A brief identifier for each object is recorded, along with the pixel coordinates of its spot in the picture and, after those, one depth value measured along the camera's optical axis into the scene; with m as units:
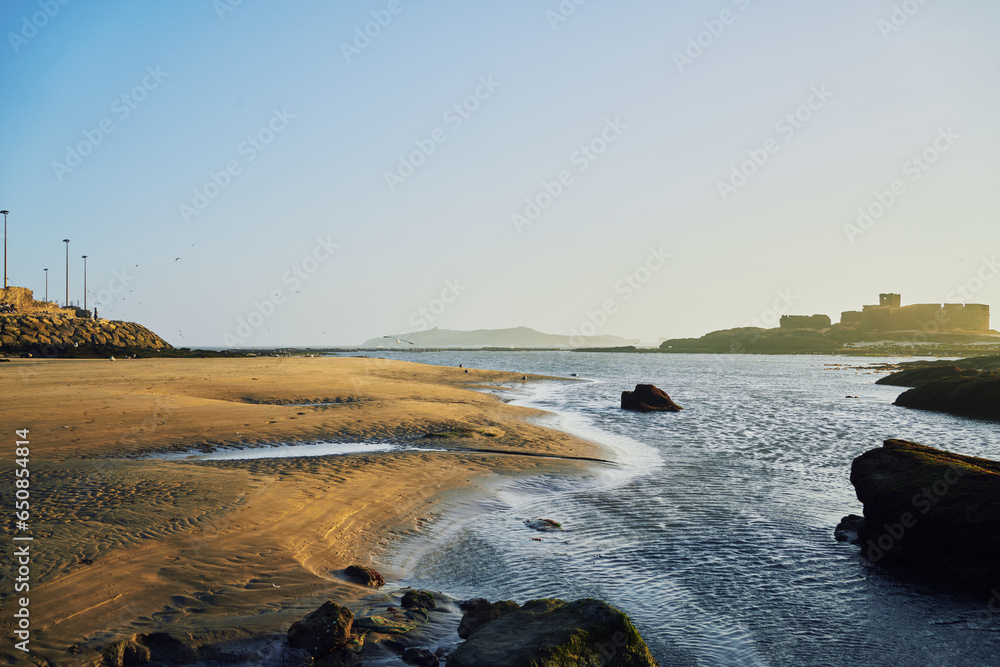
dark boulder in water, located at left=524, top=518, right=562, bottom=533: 9.86
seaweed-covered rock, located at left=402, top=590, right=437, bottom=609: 6.29
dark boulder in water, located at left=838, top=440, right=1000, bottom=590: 7.47
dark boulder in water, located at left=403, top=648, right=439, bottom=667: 5.18
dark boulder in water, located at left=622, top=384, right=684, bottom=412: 29.28
